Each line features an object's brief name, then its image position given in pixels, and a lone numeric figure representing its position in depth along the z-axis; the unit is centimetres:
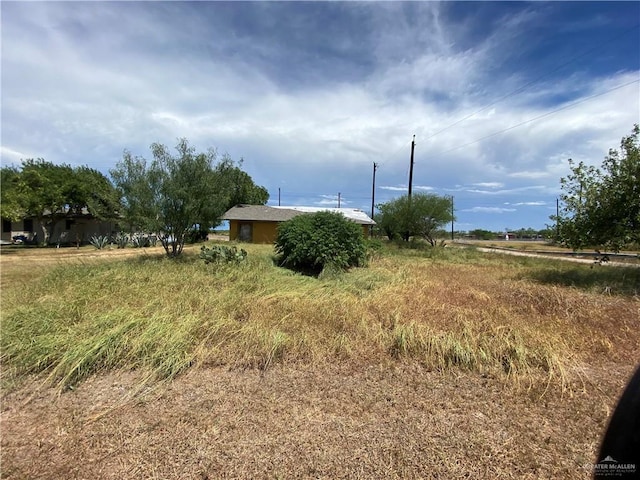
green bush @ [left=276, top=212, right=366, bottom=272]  1207
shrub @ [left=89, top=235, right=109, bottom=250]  2243
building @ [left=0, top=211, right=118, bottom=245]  2583
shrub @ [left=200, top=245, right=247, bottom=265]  1135
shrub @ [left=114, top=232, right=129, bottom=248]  2392
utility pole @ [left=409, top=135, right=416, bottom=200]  2809
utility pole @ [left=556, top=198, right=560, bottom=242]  1085
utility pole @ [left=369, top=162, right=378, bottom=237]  3662
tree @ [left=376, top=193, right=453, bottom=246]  2702
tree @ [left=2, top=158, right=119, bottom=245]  1684
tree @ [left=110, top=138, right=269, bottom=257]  1281
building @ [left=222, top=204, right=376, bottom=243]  3000
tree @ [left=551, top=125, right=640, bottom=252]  916
